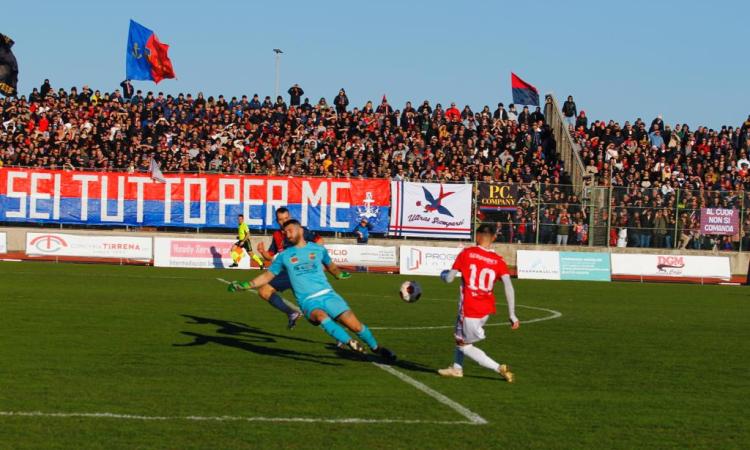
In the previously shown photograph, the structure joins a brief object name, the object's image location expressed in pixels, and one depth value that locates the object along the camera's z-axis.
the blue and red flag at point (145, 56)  45.78
